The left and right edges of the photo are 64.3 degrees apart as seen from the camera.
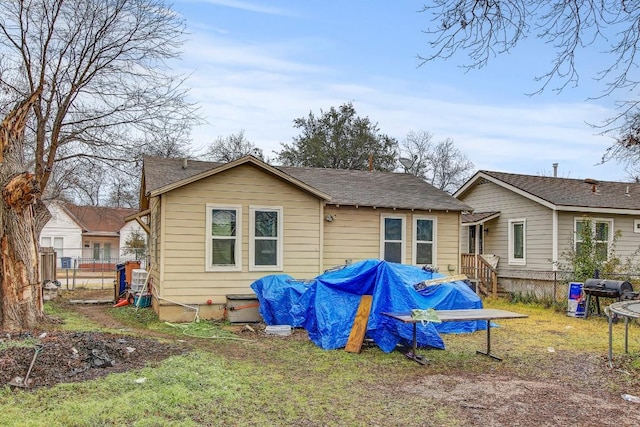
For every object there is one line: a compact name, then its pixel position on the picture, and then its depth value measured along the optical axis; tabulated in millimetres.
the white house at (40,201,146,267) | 35031
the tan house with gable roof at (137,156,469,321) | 10328
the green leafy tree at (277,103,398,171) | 33219
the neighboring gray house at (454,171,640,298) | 15016
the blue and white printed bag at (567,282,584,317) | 11789
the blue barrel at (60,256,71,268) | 31016
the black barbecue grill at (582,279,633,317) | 10633
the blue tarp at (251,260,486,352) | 7793
